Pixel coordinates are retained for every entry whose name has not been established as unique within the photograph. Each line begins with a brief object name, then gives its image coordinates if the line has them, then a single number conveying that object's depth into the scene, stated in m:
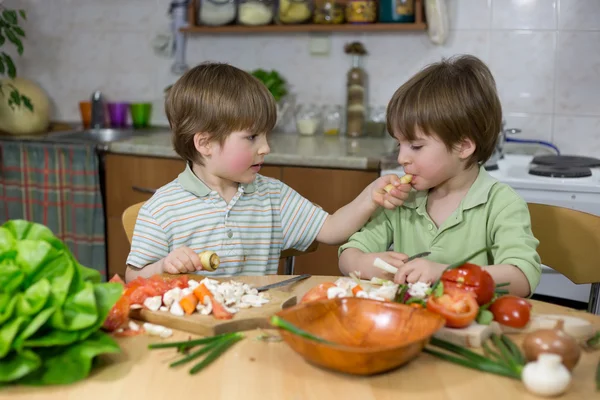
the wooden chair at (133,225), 1.80
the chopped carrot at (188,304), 1.19
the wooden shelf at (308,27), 2.96
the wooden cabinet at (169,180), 2.63
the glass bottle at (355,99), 3.15
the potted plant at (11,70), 3.09
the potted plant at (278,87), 3.18
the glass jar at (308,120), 3.22
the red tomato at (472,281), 1.17
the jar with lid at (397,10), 2.96
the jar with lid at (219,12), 3.23
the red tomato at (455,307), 1.11
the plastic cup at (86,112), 3.54
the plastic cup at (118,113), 3.55
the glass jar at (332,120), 3.22
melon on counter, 3.21
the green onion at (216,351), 1.03
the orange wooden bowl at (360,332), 0.97
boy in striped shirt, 1.67
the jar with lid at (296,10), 3.10
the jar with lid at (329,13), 3.08
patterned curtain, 2.97
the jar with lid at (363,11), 3.02
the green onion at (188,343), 1.08
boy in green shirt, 1.58
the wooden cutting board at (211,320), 1.15
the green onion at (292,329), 0.99
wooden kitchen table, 0.96
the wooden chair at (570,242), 1.64
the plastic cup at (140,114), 3.51
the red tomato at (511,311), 1.16
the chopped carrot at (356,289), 1.23
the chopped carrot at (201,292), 1.22
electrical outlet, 3.24
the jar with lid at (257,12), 3.17
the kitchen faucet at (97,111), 3.49
